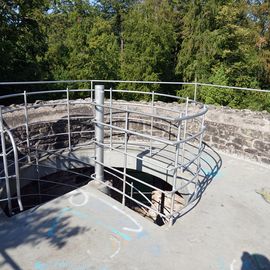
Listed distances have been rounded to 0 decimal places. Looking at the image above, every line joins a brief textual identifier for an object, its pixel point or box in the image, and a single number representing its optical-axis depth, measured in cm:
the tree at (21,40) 1485
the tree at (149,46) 2184
